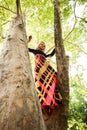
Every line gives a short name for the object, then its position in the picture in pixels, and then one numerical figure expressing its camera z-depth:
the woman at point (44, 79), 2.96
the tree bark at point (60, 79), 2.92
